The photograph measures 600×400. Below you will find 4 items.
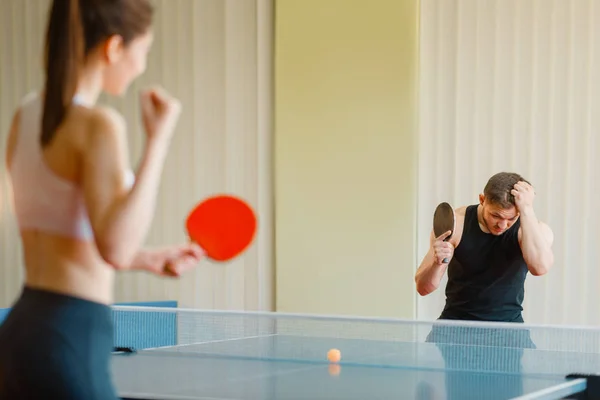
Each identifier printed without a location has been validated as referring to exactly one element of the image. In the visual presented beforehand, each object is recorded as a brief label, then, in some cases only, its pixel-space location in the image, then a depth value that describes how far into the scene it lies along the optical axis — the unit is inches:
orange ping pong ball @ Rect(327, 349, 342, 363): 144.7
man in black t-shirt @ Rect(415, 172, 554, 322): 176.6
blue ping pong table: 115.7
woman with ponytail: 63.2
